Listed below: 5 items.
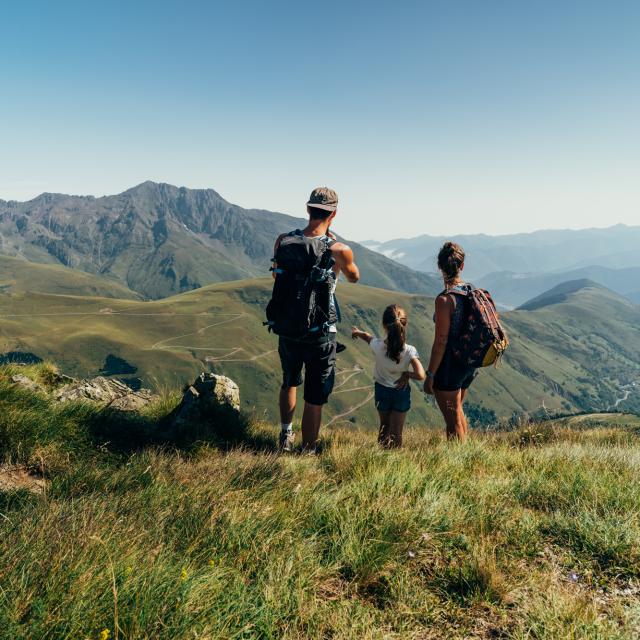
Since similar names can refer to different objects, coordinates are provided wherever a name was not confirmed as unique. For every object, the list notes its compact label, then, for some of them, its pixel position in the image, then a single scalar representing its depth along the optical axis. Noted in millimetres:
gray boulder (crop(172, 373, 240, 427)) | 7047
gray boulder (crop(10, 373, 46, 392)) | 7520
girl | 7359
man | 6332
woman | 6621
